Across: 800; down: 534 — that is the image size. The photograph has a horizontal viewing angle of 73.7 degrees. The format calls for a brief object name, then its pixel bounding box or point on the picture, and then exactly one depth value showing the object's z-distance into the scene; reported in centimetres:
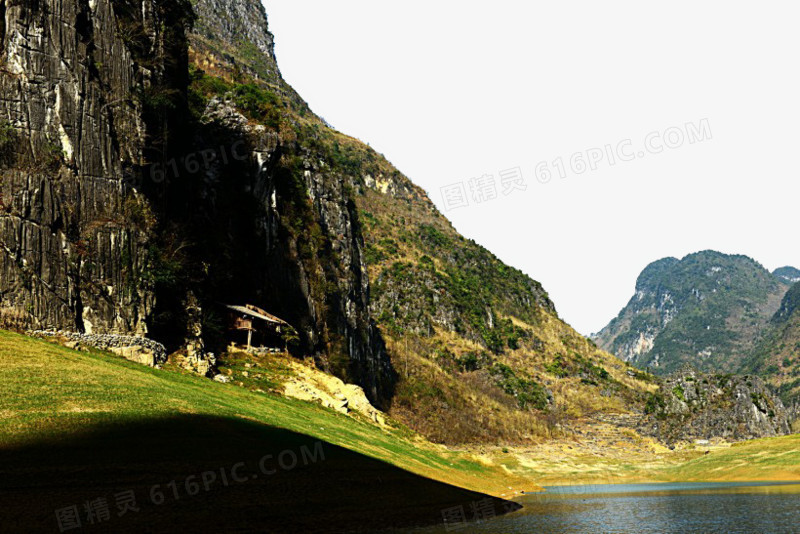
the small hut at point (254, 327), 6250
